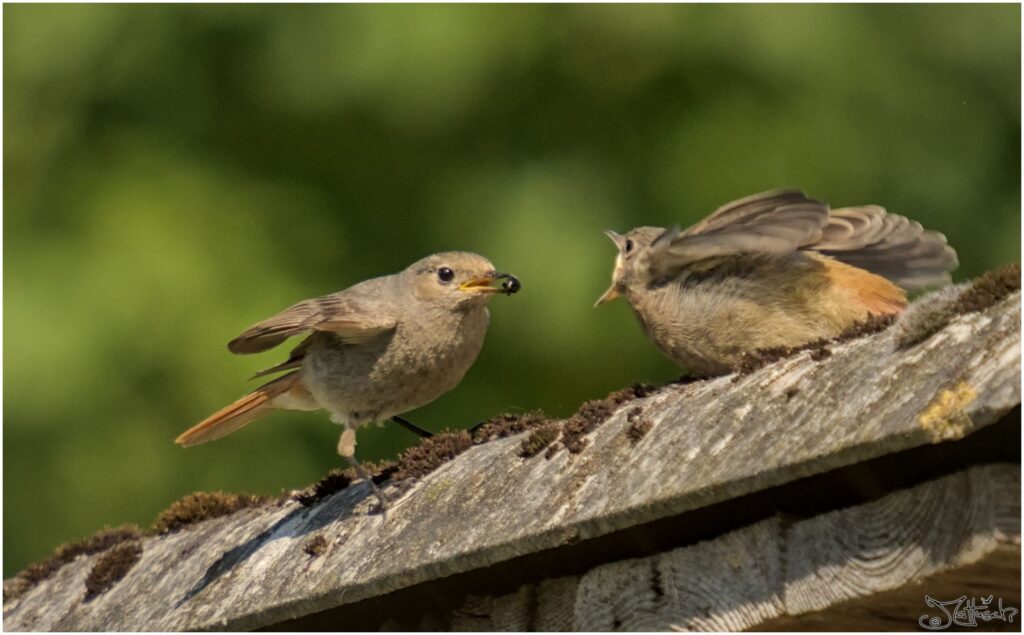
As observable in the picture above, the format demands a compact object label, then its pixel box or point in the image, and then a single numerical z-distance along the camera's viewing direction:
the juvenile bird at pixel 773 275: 11.25
